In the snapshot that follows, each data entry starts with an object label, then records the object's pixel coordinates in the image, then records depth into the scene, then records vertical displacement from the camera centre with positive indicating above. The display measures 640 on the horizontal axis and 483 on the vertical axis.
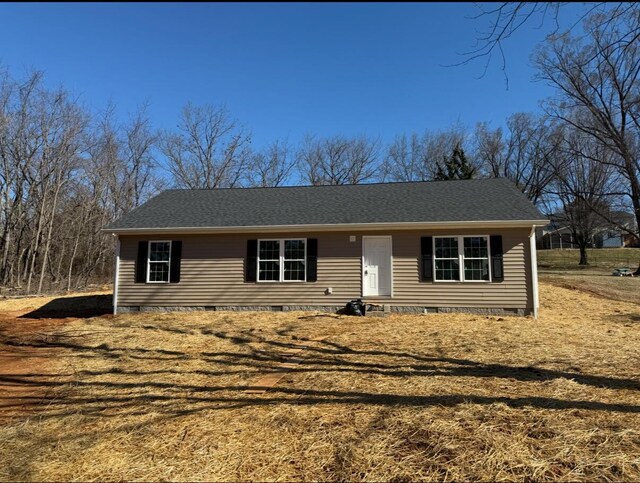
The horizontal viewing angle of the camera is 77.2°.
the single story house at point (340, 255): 11.14 +0.64
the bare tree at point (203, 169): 31.55 +8.46
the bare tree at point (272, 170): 33.41 +8.86
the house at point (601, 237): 34.17 +4.83
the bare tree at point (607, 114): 23.05 +9.99
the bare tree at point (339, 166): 34.31 +9.52
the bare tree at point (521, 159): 33.25 +10.14
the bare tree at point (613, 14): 3.61 +2.42
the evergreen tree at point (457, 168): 28.22 +7.79
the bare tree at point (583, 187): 30.10 +7.22
